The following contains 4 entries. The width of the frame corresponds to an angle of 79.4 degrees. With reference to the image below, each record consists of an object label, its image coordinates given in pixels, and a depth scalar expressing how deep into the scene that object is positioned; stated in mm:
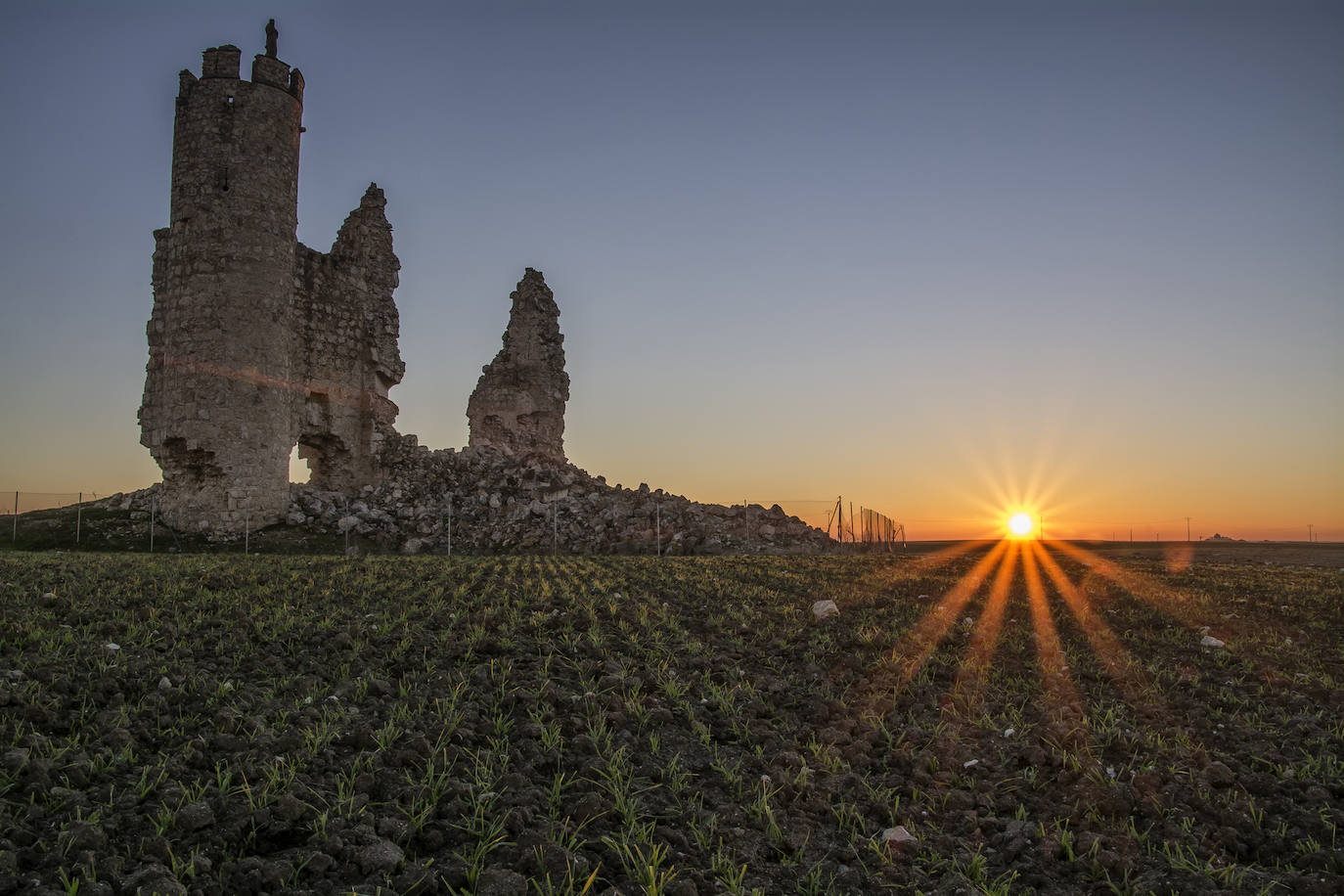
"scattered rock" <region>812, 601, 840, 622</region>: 9297
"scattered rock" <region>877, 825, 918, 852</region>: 3727
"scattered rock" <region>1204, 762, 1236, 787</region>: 4387
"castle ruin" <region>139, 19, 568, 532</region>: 20469
